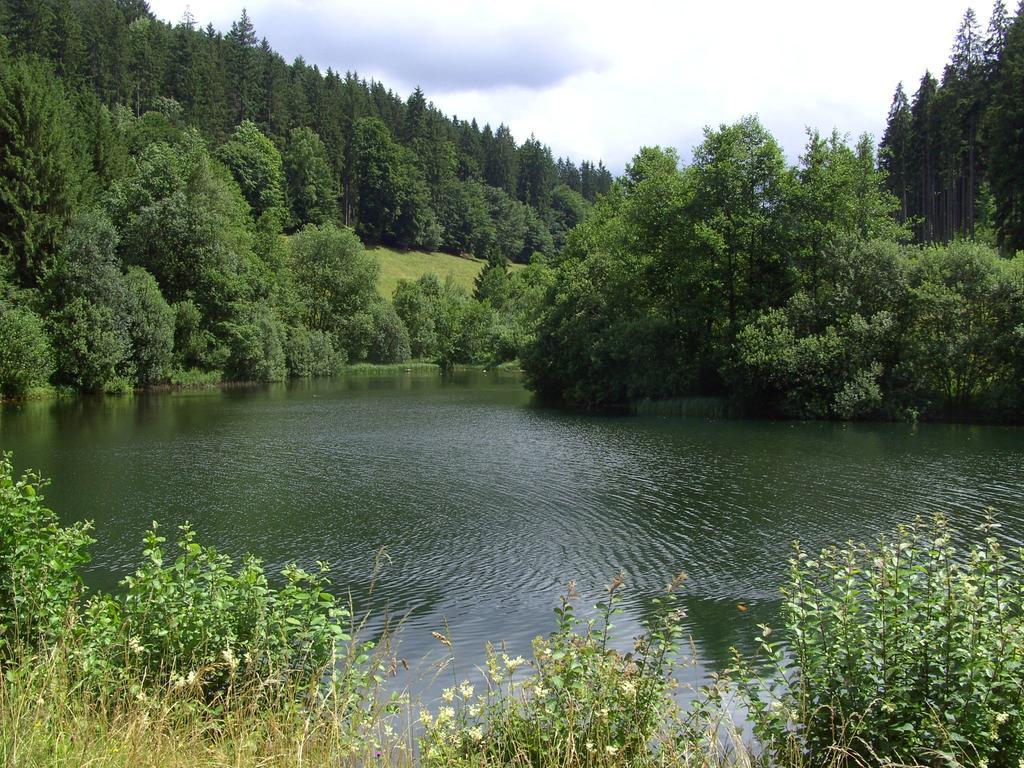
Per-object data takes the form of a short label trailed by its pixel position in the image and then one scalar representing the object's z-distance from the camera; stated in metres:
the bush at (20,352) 44.41
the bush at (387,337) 90.12
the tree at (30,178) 51.09
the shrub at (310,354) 75.94
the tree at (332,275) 86.12
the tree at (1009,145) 45.62
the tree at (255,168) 94.38
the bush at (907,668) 5.50
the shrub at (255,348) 64.94
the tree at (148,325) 52.97
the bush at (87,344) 49.03
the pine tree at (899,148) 69.88
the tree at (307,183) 111.56
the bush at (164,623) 6.02
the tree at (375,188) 123.69
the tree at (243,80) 113.00
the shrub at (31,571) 6.72
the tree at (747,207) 44.69
